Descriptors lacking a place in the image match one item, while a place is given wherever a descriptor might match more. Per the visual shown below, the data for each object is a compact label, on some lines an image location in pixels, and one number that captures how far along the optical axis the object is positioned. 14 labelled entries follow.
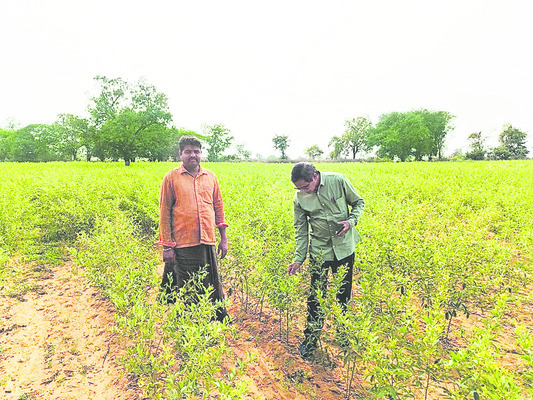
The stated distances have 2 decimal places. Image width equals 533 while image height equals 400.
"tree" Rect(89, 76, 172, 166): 24.12
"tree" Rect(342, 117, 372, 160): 79.12
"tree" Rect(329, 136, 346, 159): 82.94
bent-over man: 3.08
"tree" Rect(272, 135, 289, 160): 85.81
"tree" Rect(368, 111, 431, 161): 52.27
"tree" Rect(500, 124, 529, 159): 56.59
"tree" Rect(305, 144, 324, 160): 97.44
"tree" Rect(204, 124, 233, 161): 76.00
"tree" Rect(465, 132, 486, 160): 47.25
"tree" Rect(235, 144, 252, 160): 108.97
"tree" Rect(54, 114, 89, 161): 44.06
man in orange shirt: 3.31
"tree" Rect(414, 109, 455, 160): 58.97
